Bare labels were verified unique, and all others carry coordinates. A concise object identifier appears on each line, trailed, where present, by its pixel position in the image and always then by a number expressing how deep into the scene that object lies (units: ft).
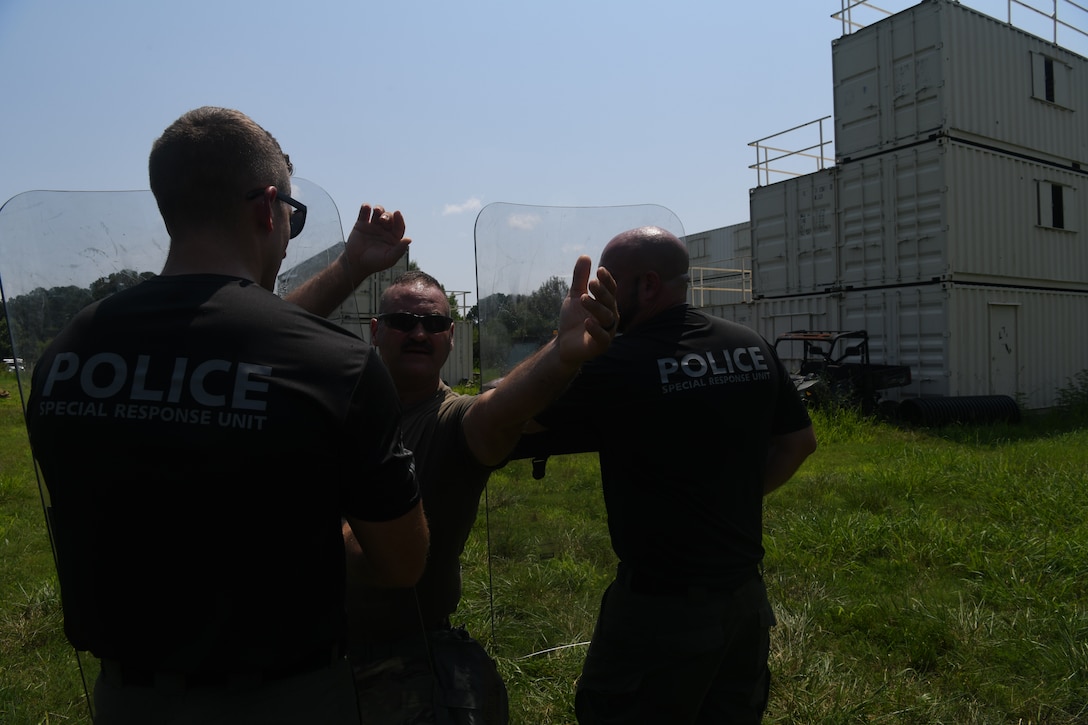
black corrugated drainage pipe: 35.90
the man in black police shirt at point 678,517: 6.75
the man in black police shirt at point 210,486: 3.94
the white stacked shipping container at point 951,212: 39.01
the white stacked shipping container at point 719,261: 59.62
